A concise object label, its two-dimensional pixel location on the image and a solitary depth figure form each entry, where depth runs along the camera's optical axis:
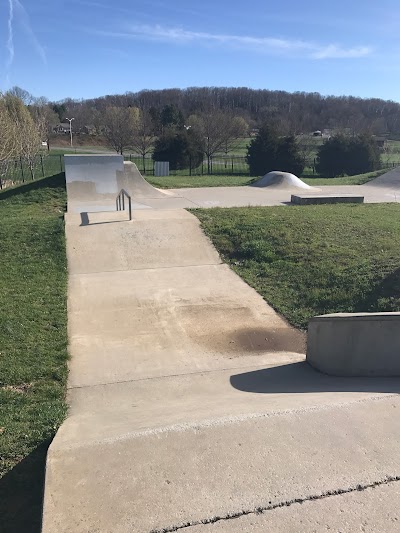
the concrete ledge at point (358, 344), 4.95
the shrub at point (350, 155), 34.22
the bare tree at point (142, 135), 45.42
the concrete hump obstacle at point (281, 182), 19.54
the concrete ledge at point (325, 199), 14.41
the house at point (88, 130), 85.22
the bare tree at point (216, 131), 41.16
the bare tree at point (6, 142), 26.85
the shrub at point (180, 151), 36.50
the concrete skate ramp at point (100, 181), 14.73
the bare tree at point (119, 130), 45.03
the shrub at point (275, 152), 32.25
